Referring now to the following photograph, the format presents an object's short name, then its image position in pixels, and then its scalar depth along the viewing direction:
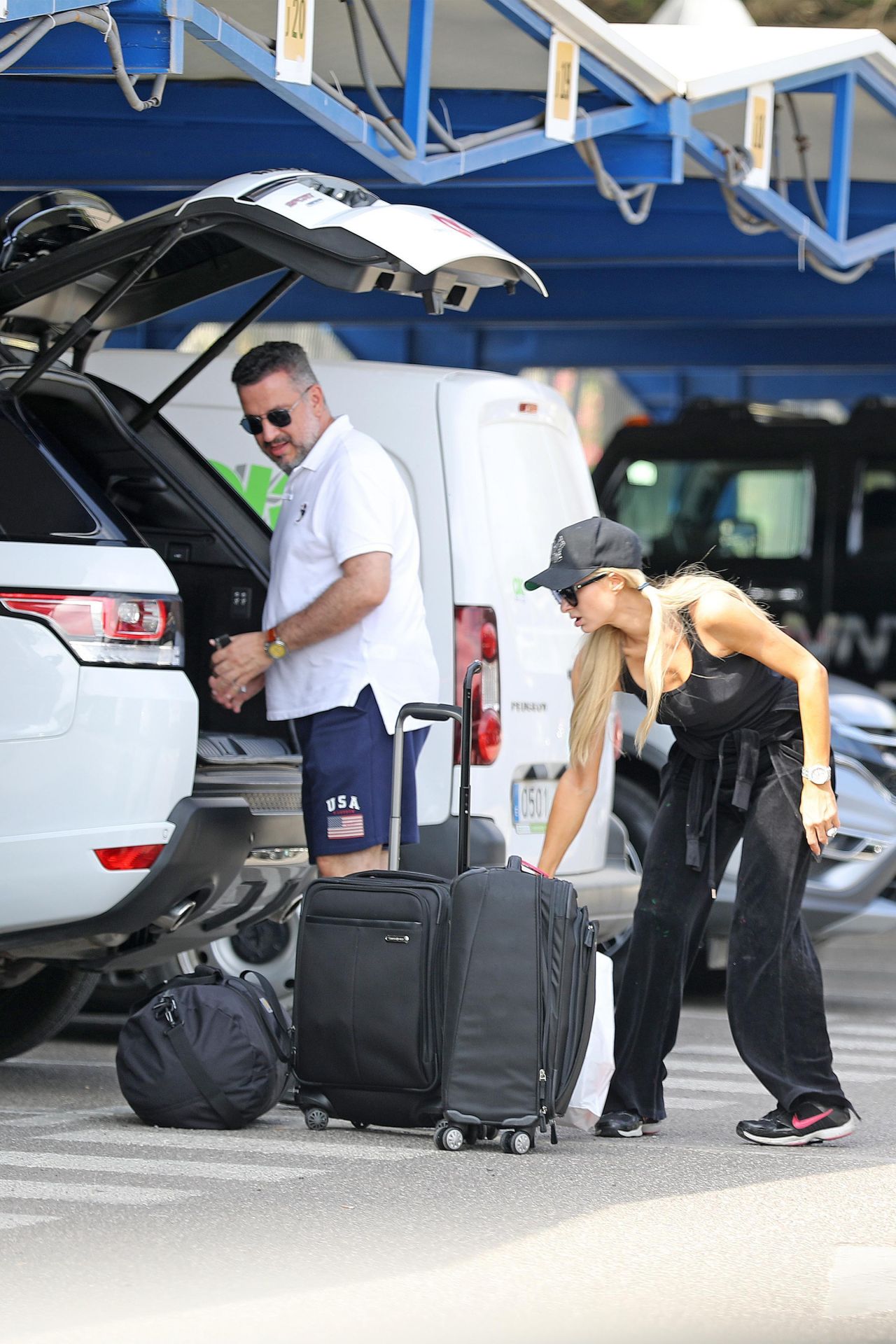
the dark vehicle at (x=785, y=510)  33.06
